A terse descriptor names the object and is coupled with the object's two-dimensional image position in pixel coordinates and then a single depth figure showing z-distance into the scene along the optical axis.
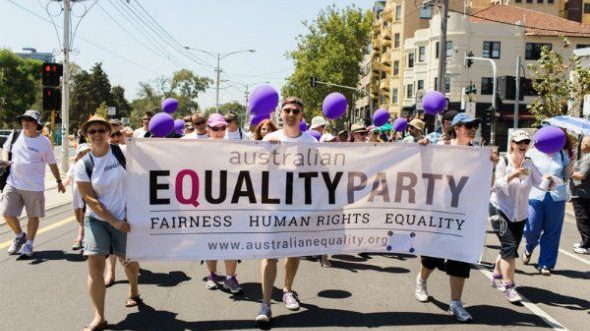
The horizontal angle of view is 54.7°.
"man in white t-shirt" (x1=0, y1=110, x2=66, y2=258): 7.34
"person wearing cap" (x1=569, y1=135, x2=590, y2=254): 8.73
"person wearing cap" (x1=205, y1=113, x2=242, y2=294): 5.87
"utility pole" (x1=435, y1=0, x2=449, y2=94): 20.45
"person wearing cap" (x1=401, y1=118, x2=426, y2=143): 8.14
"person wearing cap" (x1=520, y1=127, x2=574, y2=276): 6.91
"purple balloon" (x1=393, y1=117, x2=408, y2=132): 11.66
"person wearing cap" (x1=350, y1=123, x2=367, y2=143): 8.41
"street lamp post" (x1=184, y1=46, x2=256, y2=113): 55.83
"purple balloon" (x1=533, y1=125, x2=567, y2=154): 5.74
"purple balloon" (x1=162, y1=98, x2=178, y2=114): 11.09
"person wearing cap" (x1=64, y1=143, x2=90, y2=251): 6.86
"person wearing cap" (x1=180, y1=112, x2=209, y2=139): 6.72
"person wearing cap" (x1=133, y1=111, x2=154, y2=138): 9.36
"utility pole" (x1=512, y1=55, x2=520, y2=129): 31.09
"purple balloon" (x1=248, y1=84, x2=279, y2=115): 7.16
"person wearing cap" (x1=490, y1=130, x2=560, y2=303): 5.62
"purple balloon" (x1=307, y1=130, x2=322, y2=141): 7.52
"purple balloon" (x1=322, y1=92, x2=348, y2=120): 7.96
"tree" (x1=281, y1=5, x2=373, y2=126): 66.56
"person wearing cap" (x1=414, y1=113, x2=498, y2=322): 5.16
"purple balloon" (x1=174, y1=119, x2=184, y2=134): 10.02
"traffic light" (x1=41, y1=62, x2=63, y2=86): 16.17
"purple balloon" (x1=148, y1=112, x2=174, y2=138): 7.46
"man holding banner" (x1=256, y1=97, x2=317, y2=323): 4.93
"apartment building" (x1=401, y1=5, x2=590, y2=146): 49.22
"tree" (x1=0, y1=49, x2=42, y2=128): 69.00
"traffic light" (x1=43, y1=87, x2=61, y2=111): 16.52
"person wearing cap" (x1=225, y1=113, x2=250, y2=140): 7.53
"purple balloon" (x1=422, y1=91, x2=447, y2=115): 8.50
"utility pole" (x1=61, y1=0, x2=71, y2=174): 20.89
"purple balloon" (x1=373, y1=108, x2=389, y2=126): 11.62
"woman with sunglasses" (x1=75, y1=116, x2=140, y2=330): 4.59
